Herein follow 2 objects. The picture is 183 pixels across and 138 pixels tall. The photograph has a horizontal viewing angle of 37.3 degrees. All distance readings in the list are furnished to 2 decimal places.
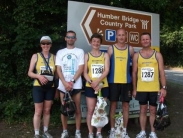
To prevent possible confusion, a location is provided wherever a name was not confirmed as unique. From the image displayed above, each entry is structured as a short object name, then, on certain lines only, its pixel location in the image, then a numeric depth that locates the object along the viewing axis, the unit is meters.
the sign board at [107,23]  5.20
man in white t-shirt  4.57
